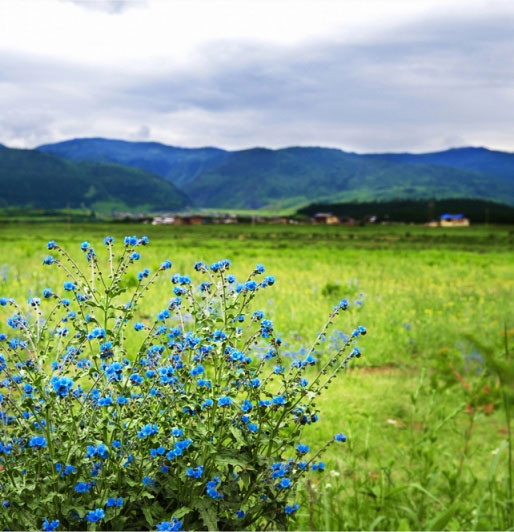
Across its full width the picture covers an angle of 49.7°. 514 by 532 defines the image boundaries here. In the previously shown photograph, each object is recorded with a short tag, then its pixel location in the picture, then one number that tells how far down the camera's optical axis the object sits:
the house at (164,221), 134.10
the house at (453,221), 125.25
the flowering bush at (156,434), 2.39
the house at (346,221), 136.75
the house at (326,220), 141.48
